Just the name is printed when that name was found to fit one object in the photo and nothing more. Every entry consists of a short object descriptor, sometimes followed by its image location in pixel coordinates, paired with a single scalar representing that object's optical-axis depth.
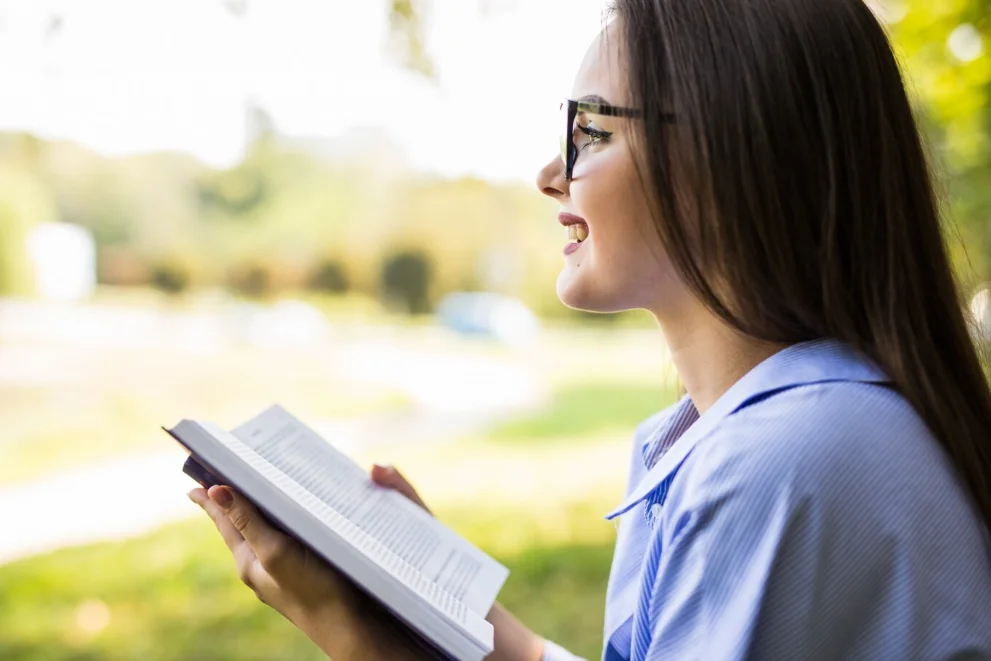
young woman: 0.78
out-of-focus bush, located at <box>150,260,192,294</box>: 14.27
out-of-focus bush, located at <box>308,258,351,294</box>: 15.18
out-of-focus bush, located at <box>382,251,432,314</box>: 15.78
